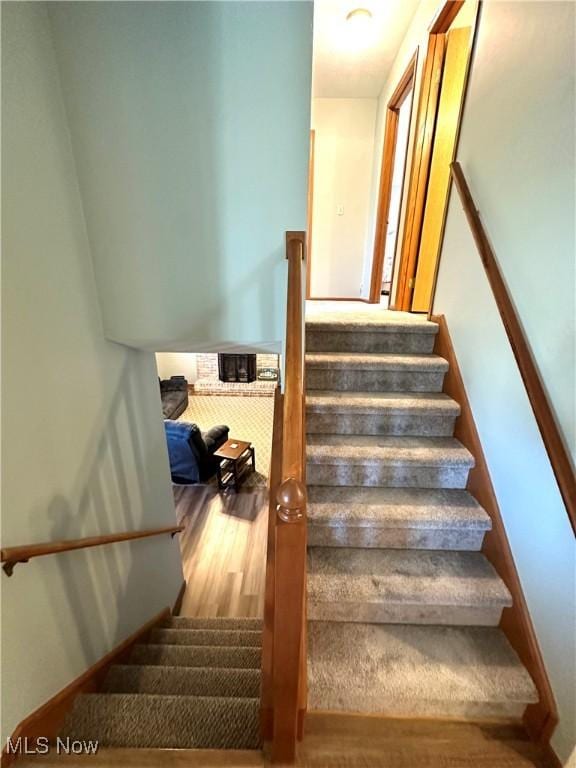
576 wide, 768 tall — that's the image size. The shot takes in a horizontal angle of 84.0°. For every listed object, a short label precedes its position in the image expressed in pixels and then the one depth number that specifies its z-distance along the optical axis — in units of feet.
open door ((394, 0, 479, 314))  7.02
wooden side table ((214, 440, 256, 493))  13.50
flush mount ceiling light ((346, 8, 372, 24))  7.88
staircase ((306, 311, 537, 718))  3.93
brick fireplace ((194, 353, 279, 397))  23.09
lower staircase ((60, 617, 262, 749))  3.88
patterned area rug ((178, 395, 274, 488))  16.80
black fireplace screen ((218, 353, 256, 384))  23.02
